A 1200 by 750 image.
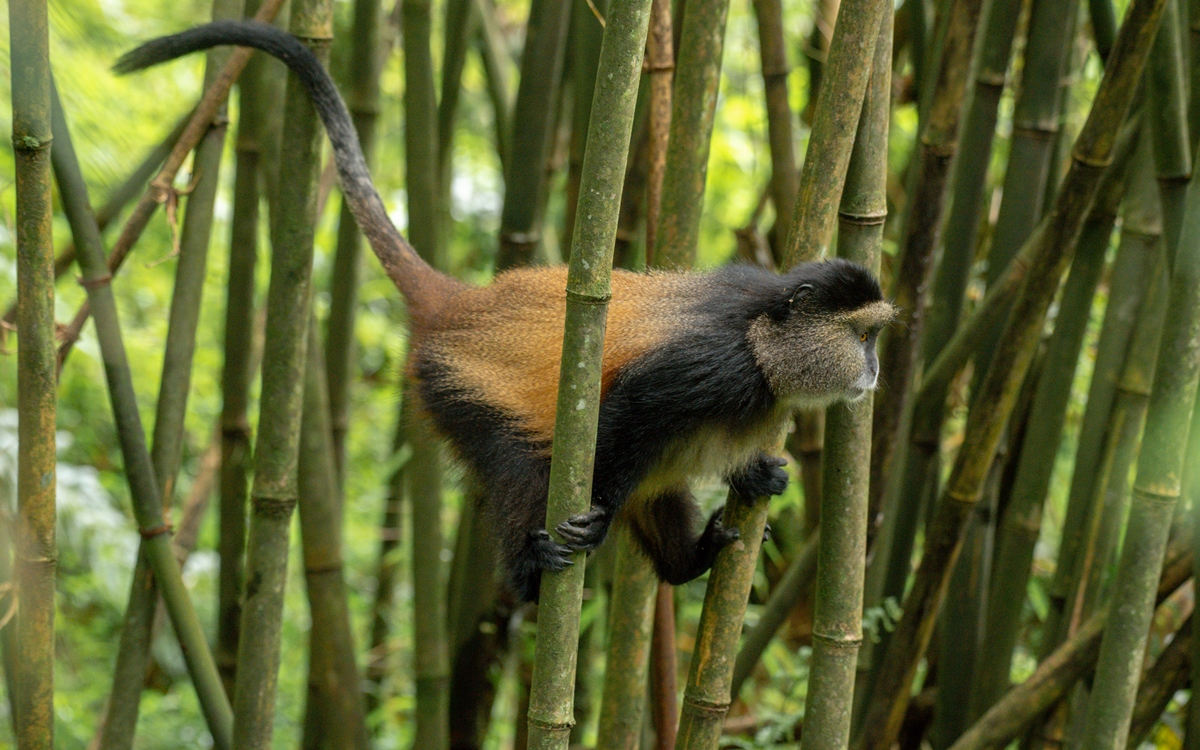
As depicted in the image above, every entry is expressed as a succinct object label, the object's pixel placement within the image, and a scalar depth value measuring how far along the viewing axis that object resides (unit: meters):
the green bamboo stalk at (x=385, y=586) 9.62
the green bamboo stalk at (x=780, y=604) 5.53
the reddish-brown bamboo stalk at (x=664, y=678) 5.14
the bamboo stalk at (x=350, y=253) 6.14
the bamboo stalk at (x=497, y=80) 7.32
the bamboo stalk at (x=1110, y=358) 5.20
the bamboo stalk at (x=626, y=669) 4.68
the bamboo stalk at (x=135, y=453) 4.40
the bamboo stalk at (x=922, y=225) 4.73
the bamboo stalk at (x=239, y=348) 6.51
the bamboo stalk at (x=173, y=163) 4.90
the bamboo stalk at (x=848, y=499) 3.72
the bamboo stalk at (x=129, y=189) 5.67
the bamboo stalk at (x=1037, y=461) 5.33
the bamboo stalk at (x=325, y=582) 5.69
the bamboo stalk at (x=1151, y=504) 3.85
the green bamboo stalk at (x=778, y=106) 6.05
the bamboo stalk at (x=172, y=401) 4.98
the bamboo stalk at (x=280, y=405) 4.63
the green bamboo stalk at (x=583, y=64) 5.54
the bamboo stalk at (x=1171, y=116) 4.35
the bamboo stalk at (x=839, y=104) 3.38
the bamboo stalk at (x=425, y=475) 5.87
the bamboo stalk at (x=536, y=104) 5.55
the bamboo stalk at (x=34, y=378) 3.62
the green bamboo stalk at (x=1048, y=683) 4.83
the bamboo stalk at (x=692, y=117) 4.17
